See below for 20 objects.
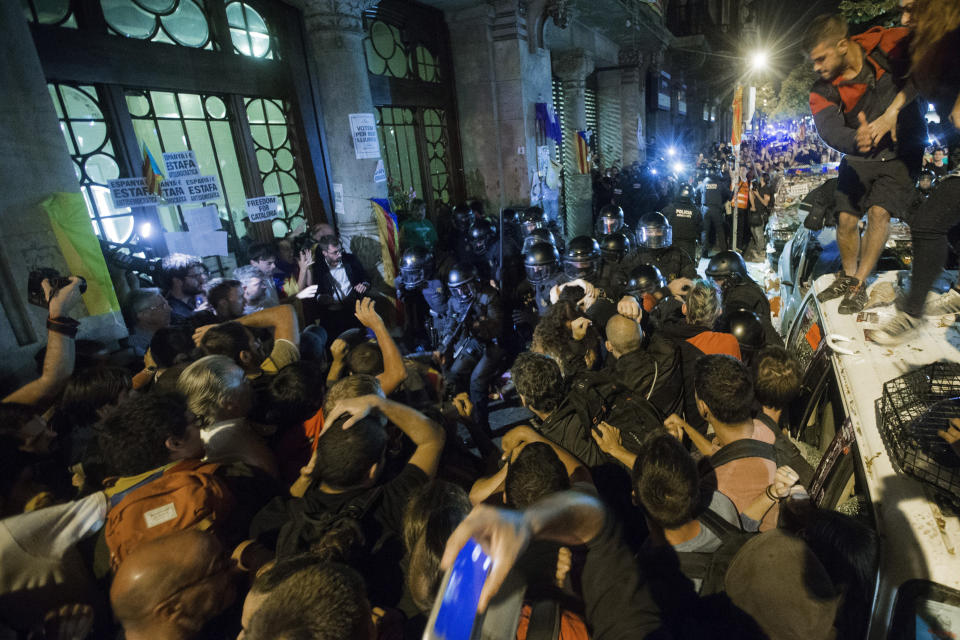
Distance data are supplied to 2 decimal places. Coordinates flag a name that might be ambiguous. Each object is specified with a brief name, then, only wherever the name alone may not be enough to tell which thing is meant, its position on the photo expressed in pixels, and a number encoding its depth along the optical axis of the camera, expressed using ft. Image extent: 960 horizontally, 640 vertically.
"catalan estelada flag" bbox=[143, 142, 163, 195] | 16.87
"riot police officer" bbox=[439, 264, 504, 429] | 16.08
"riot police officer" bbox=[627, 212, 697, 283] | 19.16
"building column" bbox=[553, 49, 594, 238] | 44.37
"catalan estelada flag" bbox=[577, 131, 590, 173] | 44.16
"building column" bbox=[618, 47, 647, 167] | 55.67
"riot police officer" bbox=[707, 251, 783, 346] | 13.34
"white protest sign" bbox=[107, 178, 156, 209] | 15.99
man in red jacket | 9.13
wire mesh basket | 5.04
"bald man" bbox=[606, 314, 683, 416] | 9.91
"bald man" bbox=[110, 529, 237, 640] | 5.15
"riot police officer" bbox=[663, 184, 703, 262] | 27.35
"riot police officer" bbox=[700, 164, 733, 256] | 32.99
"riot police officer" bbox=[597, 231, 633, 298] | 18.57
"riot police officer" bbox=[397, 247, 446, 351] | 18.54
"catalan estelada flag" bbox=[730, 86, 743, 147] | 25.23
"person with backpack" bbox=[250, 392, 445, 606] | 6.32
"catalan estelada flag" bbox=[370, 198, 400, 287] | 24.72
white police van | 4.35
